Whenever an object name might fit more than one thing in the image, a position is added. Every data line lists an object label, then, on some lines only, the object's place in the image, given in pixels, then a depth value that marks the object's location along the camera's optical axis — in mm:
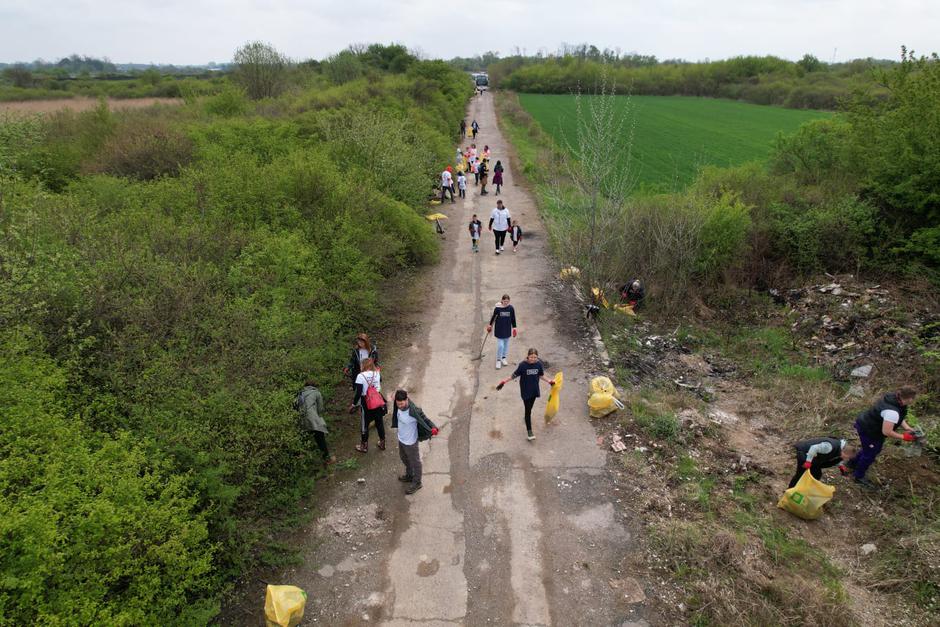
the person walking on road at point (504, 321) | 10148
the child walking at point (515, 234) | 16484
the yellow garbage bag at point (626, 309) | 13000
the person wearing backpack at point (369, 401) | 8016
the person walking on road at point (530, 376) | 8312
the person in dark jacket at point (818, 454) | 6746
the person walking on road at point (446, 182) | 22191
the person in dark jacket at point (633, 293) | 13148
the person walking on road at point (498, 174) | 23031
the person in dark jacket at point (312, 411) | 7516
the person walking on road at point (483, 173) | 23562
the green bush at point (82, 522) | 4157
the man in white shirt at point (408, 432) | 7211
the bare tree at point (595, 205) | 11398
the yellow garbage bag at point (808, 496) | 6723
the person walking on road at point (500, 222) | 16297
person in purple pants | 6820
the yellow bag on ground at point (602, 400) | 8914
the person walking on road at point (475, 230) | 16562
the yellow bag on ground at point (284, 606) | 5445
